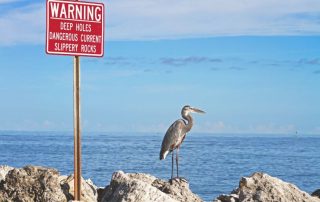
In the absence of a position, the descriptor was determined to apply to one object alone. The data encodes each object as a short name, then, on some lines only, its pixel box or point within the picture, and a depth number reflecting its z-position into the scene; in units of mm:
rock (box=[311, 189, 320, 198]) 18141
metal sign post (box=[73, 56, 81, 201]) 12203
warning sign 11984
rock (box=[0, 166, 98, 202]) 13031
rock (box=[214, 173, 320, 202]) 14203
